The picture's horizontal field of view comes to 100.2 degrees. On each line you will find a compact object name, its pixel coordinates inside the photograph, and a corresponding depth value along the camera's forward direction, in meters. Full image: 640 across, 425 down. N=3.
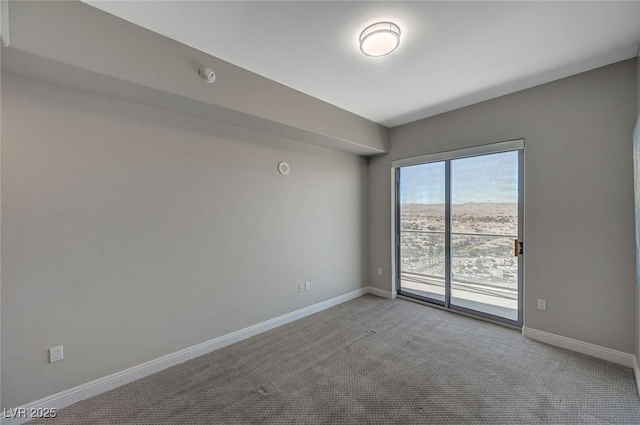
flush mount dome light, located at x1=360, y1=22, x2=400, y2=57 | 1.96
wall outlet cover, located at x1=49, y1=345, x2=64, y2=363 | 1.94
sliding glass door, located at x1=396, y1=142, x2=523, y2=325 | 3.25
